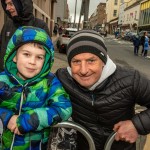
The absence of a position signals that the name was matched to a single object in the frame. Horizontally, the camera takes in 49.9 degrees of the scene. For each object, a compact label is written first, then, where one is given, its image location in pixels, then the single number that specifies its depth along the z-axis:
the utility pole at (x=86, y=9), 4.02
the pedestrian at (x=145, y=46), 10.80
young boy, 0.96
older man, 1.05
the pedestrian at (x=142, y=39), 11.61
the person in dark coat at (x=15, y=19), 1.80
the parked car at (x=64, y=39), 9.44
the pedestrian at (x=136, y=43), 11.39
